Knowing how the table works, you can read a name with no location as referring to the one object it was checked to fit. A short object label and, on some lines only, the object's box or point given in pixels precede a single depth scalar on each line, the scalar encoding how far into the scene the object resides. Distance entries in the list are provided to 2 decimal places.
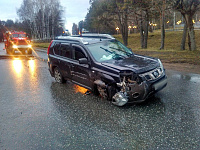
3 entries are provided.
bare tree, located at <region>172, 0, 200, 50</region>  15.92
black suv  4.79
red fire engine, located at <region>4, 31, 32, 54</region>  21.09
